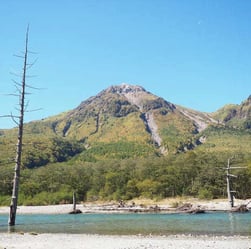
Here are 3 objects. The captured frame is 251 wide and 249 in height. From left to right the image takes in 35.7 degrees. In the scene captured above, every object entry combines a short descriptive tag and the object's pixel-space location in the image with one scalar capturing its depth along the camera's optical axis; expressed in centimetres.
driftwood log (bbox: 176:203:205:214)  5760
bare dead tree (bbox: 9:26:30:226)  3131
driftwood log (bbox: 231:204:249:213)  5662
